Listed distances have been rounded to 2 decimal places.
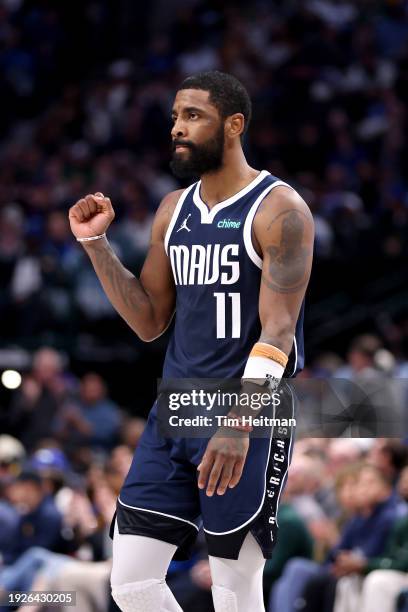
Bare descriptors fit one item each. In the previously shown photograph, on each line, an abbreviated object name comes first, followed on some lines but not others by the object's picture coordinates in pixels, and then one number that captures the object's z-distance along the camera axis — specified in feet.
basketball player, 30.17
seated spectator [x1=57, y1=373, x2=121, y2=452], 76.02
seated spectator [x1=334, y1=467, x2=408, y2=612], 47.01
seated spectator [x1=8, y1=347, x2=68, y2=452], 77.20
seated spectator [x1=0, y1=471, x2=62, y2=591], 56.75
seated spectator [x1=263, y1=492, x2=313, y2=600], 51.70
